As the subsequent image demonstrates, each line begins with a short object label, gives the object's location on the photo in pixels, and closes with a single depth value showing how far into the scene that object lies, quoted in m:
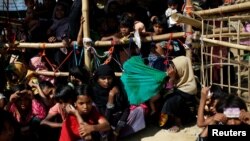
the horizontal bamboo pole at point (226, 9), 5.05
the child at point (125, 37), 5.92
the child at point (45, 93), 5.69
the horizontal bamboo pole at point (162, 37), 5.80
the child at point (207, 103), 4.61
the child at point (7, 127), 3.00
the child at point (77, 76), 5.75
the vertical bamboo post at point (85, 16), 6.07
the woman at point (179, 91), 5.52
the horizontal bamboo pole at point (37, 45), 6.31
